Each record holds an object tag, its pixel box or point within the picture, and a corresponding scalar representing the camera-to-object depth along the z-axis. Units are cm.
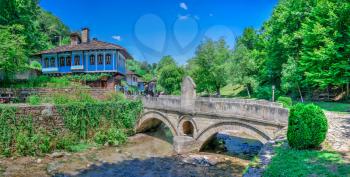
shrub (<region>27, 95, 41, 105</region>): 1947
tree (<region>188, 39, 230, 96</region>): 3862
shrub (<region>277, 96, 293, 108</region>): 1782
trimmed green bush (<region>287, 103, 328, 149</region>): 846
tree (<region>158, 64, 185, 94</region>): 4988
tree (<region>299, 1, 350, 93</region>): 2056
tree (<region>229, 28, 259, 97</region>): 3512
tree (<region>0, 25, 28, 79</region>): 1933
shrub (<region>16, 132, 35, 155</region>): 1647
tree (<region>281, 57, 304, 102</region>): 2608
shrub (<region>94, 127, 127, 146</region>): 1978
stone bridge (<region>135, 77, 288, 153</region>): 1321
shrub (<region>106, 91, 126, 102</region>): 2376
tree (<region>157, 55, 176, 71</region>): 7791
